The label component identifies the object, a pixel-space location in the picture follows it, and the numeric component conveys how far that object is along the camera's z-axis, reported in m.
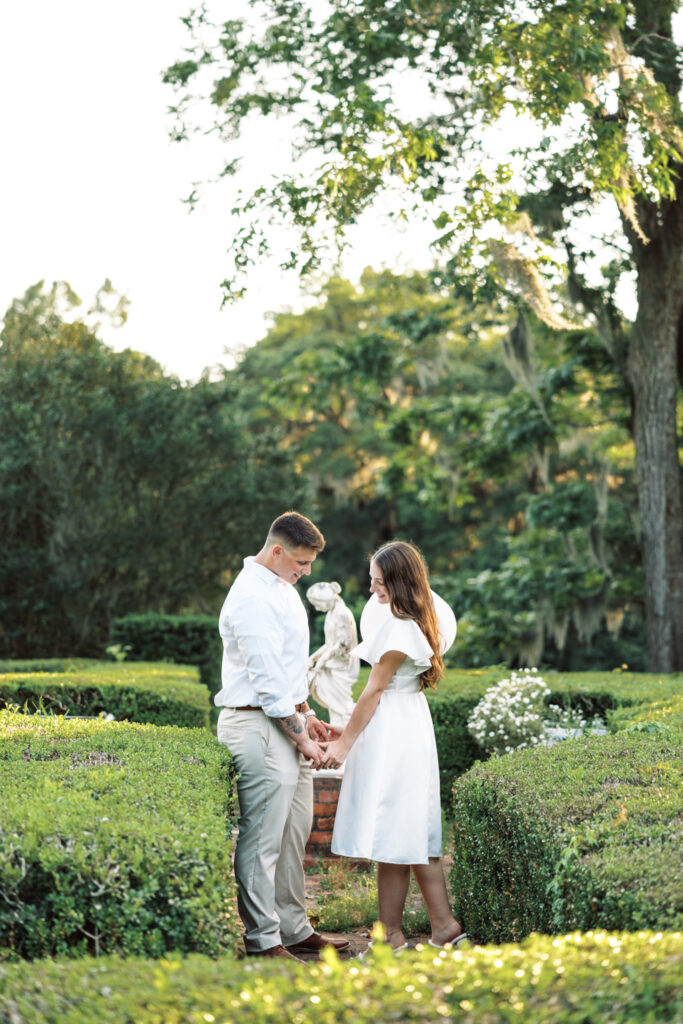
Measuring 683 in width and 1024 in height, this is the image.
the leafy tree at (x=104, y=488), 17.39
